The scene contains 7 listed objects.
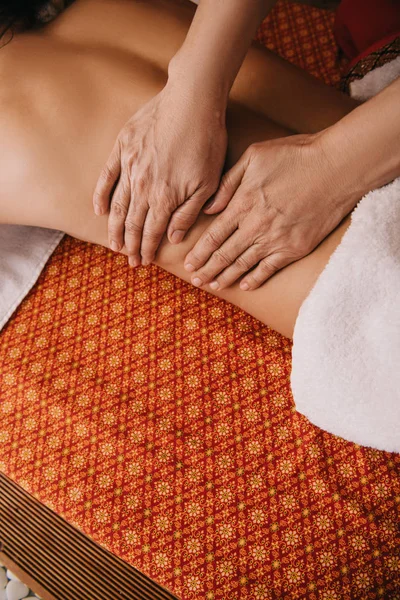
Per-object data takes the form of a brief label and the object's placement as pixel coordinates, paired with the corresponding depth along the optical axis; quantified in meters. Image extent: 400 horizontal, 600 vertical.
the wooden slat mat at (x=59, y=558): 0.91
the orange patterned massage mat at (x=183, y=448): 0.84
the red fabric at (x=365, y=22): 1.14
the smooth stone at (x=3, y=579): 1.10
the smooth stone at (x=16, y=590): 1.09
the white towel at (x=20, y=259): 1.17
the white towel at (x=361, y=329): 0.71
